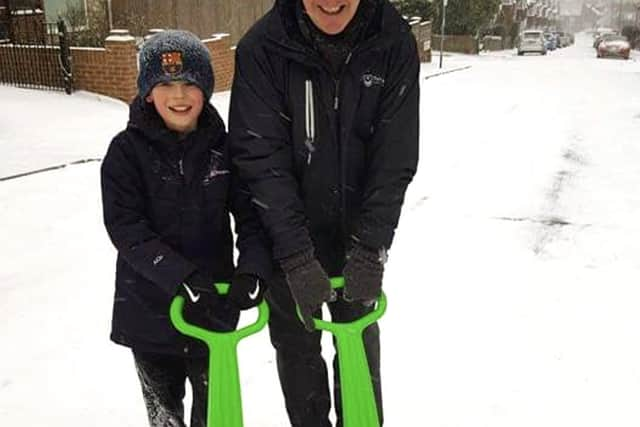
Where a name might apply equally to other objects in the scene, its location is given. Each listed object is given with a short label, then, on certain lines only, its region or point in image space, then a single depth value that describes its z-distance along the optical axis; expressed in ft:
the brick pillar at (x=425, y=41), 73.15
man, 6.10
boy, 6.14
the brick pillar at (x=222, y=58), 37.22
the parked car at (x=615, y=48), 100.37
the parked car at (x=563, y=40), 194.71
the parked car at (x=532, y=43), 113.29
